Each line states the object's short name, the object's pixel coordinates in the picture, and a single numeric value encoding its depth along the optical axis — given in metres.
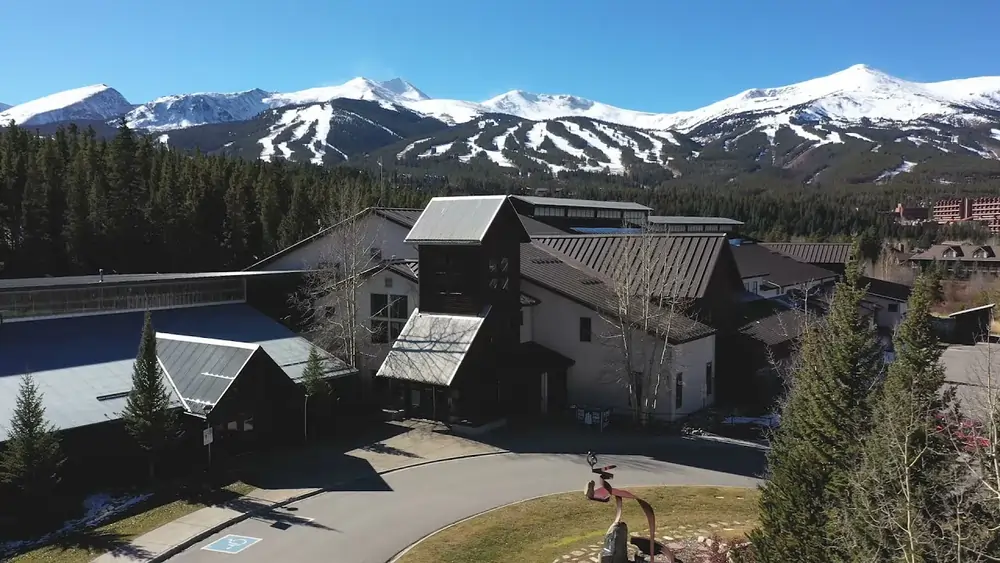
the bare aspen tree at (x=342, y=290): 30.97
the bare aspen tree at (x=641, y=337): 28.20
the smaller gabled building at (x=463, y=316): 27.66
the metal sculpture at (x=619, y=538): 14.88
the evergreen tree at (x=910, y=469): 9.60
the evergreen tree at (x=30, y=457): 17.84
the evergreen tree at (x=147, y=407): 20.47
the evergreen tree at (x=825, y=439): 12.40
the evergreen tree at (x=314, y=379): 25.73
